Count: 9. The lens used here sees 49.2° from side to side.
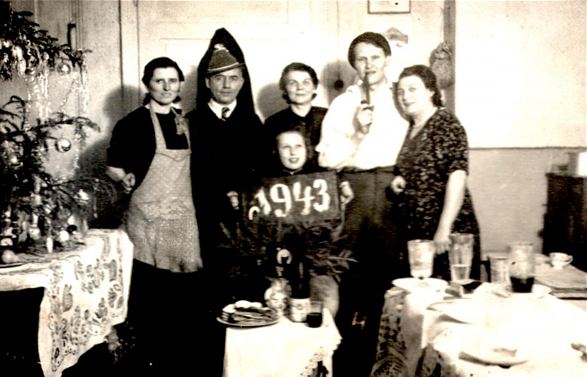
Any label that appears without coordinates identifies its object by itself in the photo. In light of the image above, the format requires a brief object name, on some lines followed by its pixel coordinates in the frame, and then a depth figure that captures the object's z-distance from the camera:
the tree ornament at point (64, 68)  2.76
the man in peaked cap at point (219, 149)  2.84
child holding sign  2.45
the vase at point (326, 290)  2.40
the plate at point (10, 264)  2.00
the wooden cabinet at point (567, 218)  2.75
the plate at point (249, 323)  1.94
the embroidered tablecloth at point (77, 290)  1.89
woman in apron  2.81
